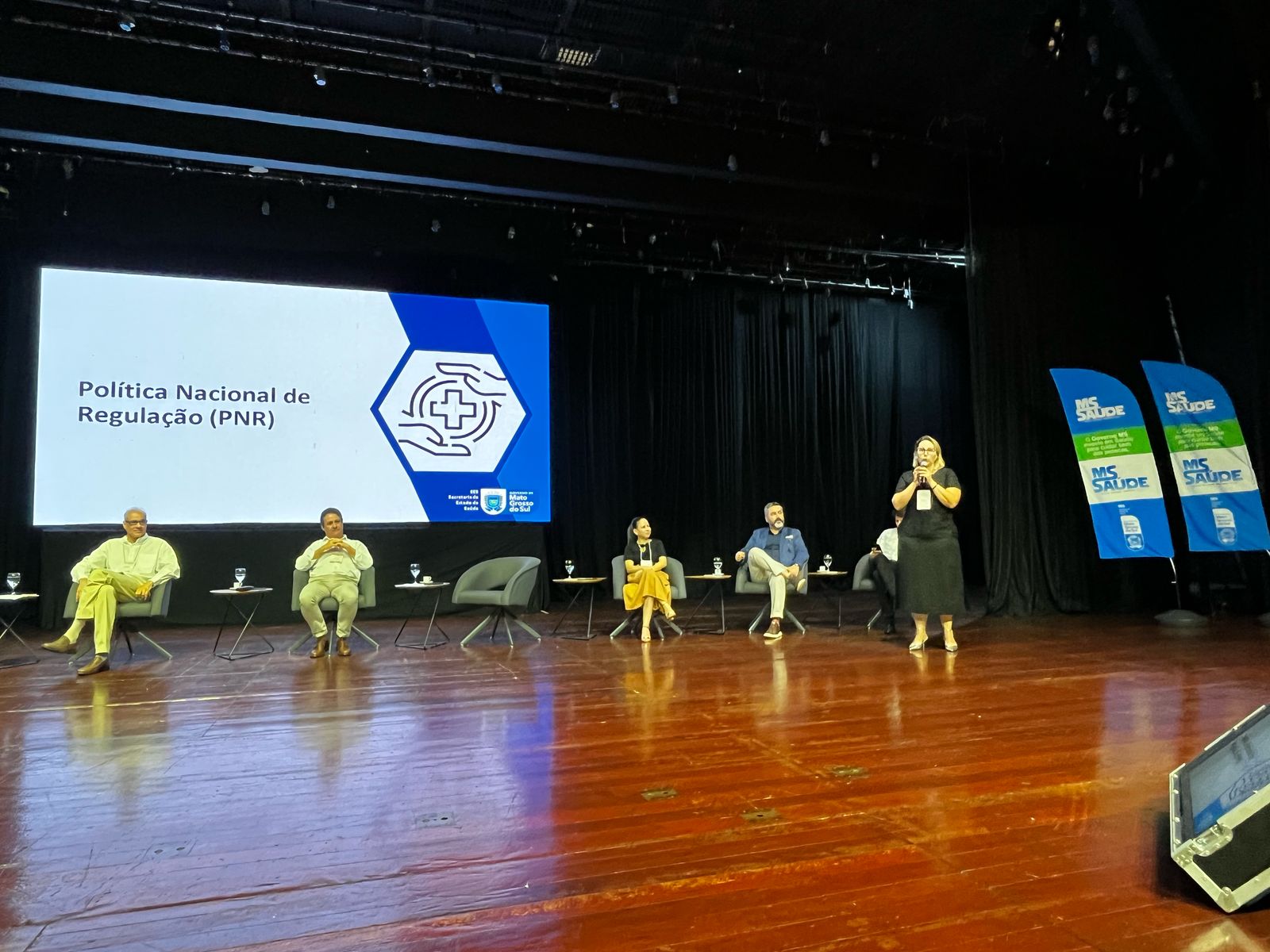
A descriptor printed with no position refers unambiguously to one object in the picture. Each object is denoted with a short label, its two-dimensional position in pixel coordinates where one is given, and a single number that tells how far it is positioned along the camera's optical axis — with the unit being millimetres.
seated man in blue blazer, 5715
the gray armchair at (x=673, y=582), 5980
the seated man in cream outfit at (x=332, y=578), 5113
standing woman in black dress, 4625
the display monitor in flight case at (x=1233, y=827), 1373
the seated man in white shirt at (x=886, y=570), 5676
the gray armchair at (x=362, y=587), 5430
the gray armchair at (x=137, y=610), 4812
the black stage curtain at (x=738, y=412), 8648
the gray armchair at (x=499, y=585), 5484
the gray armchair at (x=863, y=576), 6043
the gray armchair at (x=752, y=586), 5832
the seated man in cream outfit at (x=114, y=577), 4594
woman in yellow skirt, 5809
